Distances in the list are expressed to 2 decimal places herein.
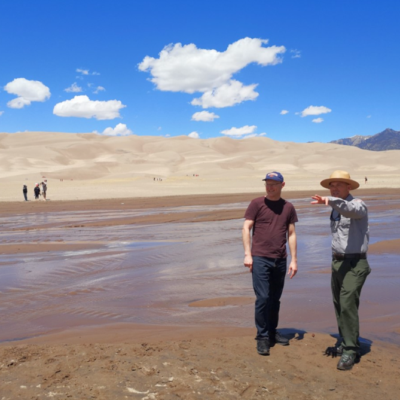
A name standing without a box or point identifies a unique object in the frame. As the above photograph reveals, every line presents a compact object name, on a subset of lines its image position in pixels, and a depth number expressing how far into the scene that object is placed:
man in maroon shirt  5.34
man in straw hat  5.04
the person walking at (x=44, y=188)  34.17
